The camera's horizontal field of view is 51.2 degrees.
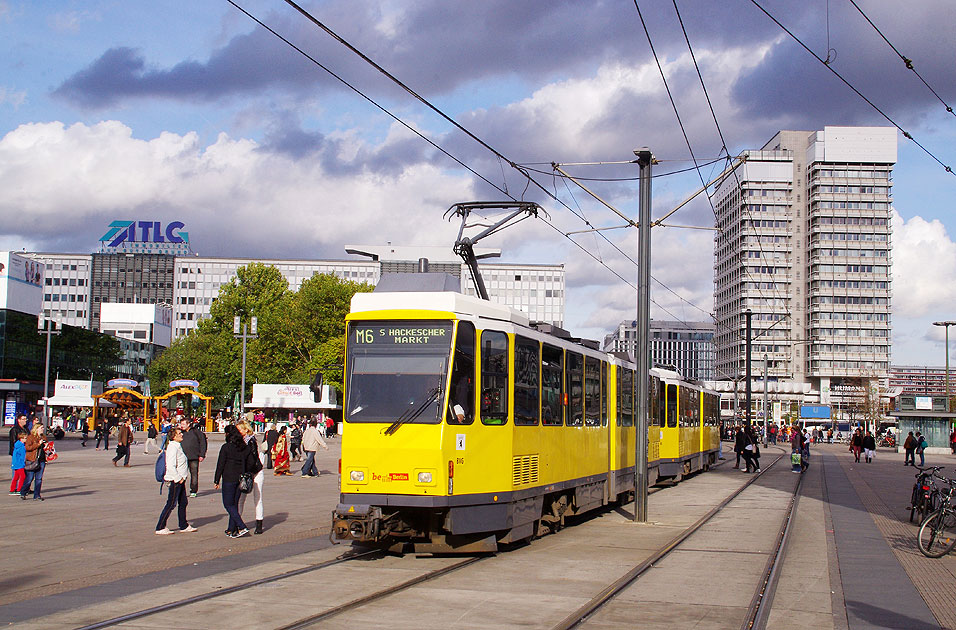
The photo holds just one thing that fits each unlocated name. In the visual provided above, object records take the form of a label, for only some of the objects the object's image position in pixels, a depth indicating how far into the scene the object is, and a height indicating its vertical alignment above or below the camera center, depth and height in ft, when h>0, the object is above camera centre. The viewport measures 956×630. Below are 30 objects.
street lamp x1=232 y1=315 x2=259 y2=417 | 163.39 +11.12
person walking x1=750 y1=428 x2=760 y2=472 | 125.49 -6.43
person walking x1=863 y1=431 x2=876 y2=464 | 157.69 -6.54
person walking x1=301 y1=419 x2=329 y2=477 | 96.53 -4.27
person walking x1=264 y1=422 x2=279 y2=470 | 104.99 -4.38
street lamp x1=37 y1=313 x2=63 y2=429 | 199.82 -2.02
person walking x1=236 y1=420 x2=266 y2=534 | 50.47 -4.65
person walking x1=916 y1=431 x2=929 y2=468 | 148.77 -5.89
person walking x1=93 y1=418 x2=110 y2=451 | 160.76 -6.19
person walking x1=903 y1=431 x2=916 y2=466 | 149.89 -6.40
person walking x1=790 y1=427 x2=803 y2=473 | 125.08 -6.10
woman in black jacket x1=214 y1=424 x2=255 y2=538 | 48.75 -3.44
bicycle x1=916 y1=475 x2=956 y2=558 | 46.80 -6.00
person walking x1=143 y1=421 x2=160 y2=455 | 149.17 -6.45
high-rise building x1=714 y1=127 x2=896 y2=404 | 438.81 +67.13
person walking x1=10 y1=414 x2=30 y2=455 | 70.44 -2.62
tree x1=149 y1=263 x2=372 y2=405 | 256.11 +19.00
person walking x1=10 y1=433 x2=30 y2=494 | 68.64 -4.96
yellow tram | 40.75 -1.10
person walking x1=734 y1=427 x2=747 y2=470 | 122.93 -4.94
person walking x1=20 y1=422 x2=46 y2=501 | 68.44 -4.57
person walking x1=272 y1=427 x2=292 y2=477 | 104.01 -6.32
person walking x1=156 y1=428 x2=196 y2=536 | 49.44 -4.24
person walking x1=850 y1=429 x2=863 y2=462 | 165.78 -6.77
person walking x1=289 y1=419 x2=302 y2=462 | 128.57 -6.17
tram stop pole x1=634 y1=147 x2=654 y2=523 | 61.46 +4.44
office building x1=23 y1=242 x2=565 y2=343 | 470.39 +54.59
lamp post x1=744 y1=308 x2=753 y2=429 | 185.08 +1.97
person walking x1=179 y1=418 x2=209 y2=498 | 64.64 -3.15
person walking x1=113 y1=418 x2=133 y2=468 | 107.90 -5.06
